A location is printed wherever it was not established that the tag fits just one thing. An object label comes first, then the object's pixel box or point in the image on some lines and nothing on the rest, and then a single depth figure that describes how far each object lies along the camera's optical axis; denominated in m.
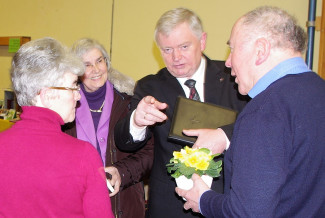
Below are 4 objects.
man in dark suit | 1.66
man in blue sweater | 0.86
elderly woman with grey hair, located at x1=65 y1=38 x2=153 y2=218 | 1.92
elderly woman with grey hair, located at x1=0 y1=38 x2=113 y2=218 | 1.08
